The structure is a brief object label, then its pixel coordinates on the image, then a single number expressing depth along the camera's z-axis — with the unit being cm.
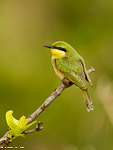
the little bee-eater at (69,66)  545
